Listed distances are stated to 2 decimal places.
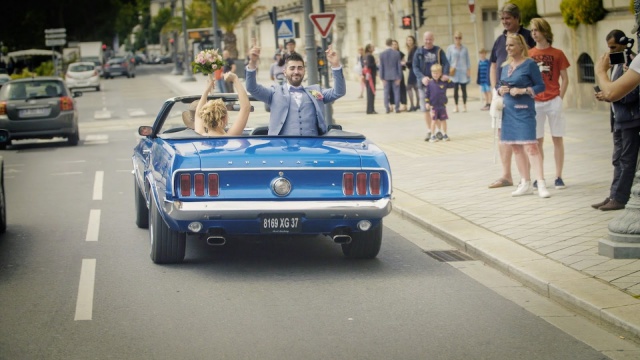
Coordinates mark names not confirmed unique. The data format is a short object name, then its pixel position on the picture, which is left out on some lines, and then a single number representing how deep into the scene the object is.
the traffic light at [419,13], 31.30
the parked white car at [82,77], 57.69
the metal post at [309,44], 20.23
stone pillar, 8.67
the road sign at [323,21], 21.12
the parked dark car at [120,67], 80.00
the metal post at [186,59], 61.84
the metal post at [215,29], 48.72
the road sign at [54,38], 64.00
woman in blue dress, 12.42
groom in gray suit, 10.27
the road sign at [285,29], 31.77
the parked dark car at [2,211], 11.66
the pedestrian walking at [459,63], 28.25
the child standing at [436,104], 19.44
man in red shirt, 12.98
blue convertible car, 8.77
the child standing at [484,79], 27.50
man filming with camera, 10.87
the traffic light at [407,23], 34.09
